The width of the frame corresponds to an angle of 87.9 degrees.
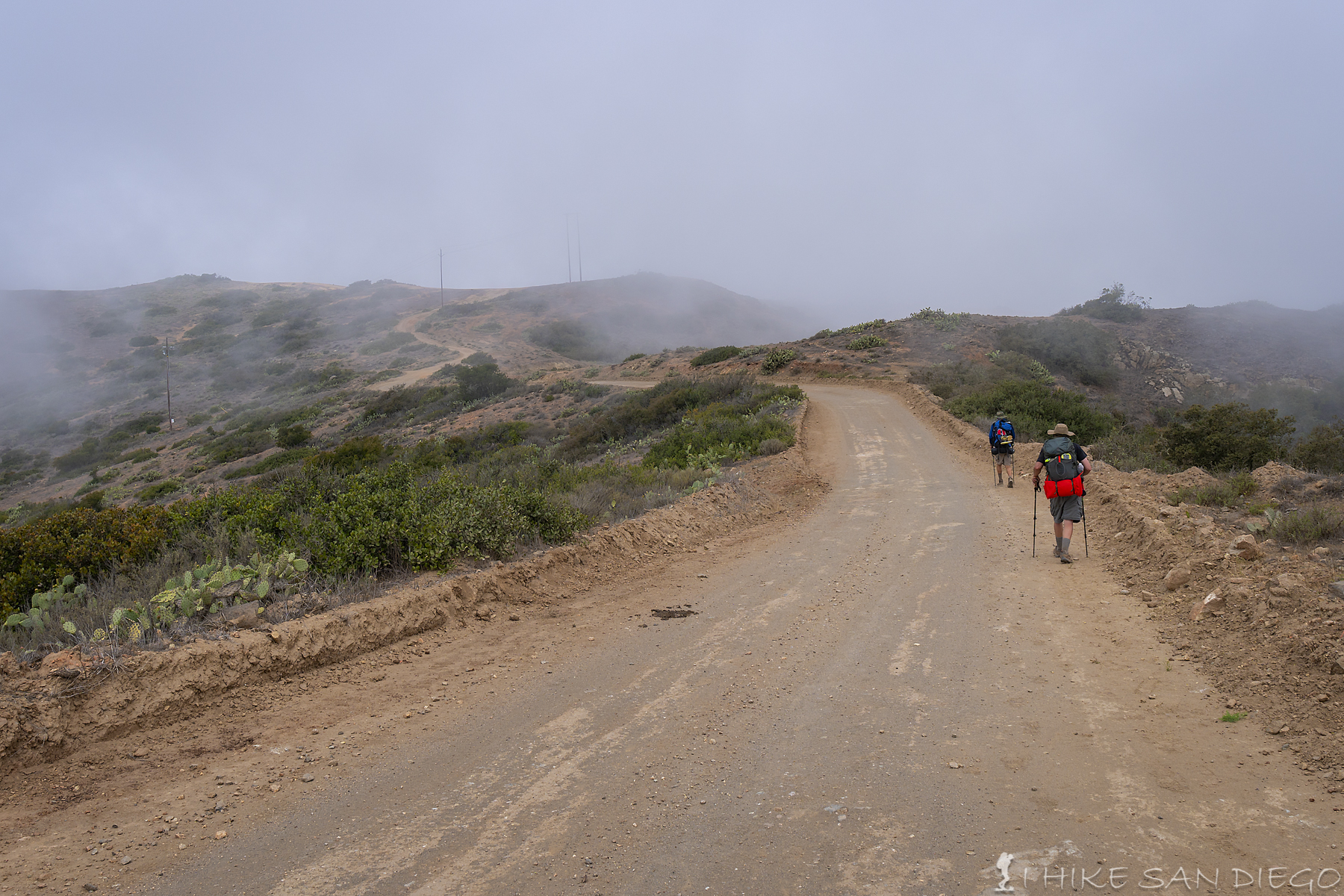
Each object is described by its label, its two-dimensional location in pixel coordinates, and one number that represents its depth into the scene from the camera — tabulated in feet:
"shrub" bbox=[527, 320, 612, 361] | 237.39
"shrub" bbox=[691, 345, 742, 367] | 148.36
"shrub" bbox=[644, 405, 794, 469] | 53.62
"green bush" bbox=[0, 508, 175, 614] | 23.07
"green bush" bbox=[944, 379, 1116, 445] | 67.77
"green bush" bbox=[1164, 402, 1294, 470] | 50.85
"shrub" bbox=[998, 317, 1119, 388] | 127.85
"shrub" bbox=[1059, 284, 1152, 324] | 159.22
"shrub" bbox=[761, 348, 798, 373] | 129.39
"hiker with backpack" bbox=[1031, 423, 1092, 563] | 28.45
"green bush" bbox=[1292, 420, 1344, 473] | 44.37
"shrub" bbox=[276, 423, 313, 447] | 118.73
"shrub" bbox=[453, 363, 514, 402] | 141.57
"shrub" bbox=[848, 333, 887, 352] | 135.27
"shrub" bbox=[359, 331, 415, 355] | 228.63
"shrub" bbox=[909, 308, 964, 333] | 149.29
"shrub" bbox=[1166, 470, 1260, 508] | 30.76
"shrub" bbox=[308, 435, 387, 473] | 67.51
